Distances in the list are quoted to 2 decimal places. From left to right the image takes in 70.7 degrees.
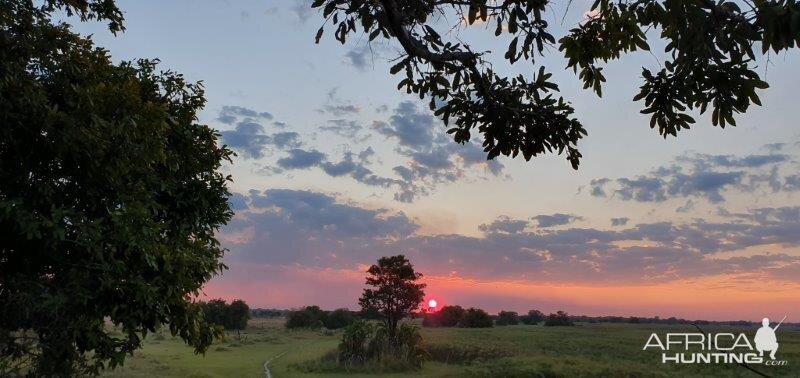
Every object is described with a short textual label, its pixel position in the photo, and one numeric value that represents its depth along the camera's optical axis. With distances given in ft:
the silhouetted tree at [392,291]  168.25
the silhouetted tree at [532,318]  561.02
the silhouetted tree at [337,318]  378.94
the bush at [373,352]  119.14
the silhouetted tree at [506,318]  519.44
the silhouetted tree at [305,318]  348.79
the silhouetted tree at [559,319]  429.46
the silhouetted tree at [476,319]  347.77
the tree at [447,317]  367.00
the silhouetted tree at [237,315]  314.00
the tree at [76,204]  33.45
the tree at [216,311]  301.84
